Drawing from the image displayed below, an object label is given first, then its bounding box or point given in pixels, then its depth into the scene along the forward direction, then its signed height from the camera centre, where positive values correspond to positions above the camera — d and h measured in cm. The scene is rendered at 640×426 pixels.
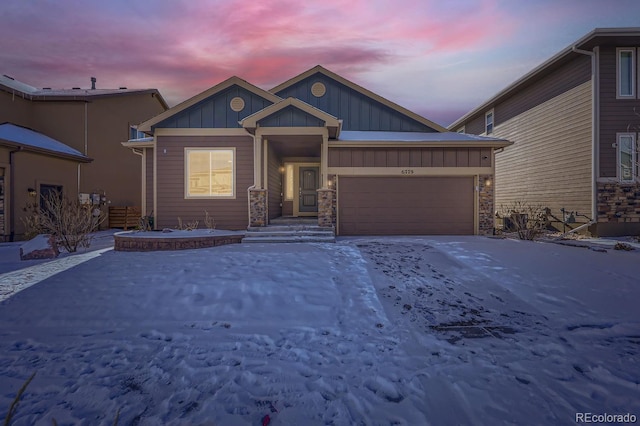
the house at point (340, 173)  1017 +121
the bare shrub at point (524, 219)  937 -42
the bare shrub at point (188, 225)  974 -53
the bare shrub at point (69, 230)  816 -57
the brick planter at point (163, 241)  767 -85
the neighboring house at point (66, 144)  1085 +297
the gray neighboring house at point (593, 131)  1053 +289
